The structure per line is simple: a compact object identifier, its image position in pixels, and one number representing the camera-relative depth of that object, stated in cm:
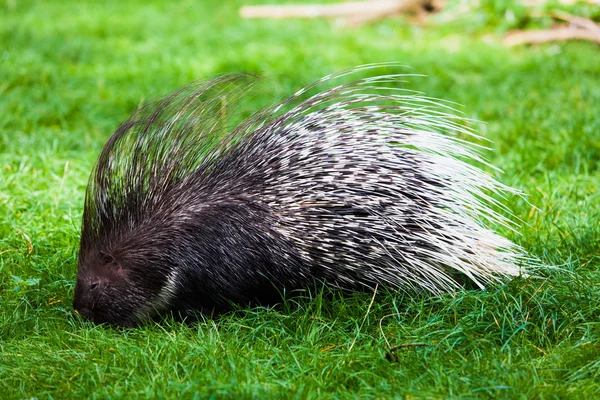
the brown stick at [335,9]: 1836
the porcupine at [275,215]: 579
